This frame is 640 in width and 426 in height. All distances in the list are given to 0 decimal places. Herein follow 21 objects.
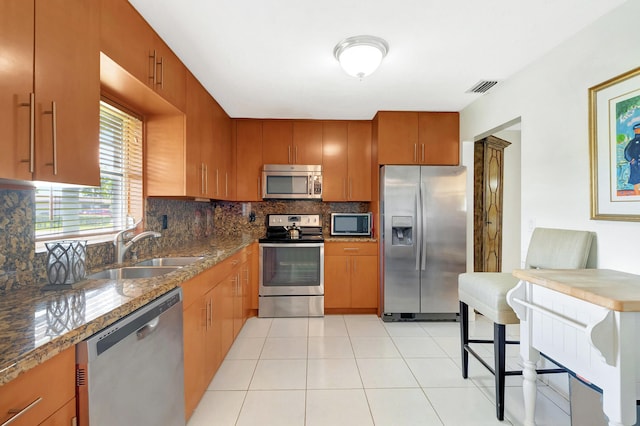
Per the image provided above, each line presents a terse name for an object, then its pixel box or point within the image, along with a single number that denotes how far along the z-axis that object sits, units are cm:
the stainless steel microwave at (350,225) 376
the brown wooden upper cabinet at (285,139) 370
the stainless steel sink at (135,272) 170
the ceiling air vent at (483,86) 260
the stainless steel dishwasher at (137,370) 92
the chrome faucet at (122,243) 188
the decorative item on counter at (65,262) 123
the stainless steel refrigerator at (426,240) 327
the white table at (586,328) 103
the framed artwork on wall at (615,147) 150
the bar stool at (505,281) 172
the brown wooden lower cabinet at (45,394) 69
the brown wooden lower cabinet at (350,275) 347
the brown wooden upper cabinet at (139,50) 145
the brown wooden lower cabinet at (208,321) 167
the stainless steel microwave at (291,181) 364
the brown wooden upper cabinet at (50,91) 95
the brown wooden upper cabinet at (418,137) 341
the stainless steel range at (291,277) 340
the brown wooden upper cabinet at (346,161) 372
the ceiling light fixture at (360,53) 194
